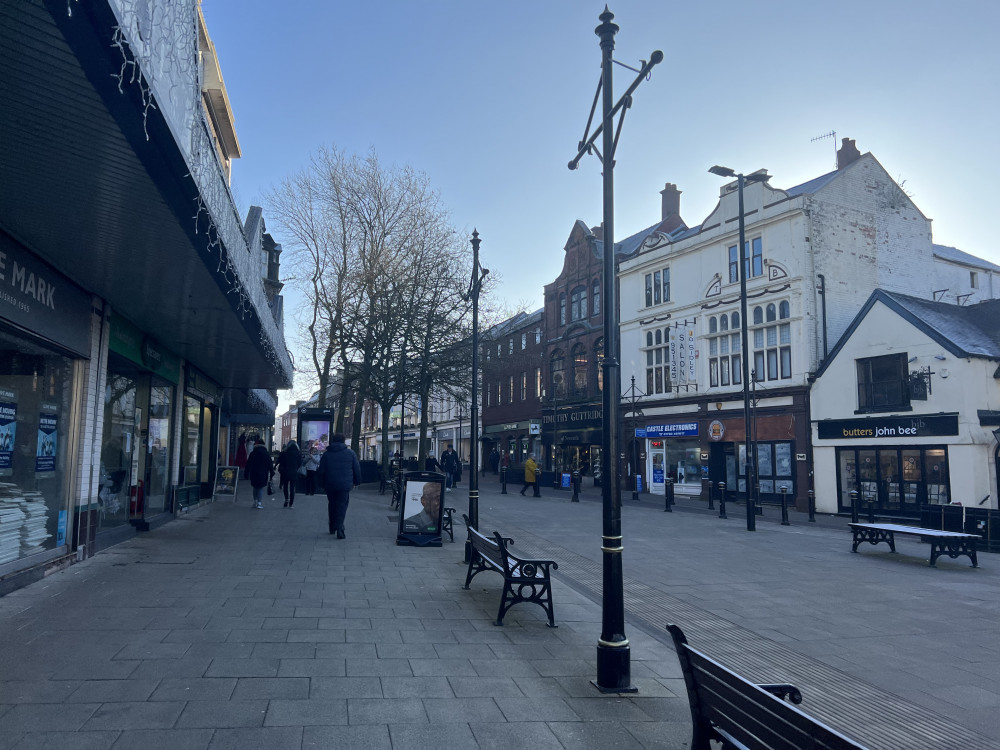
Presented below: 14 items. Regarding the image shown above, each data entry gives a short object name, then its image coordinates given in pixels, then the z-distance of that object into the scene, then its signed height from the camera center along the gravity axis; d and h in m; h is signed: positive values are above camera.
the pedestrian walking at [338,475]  12.59 -0.41
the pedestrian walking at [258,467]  17.66 -0.39
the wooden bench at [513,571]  7.04 -1.21
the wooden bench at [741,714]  2.54 -1.05
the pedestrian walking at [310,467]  23.98 -0.51
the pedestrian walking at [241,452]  23.67 -0.03
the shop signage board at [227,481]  22.30 -0.93
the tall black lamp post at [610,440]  5.14 +0.10
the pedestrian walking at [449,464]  28.70 -0.46
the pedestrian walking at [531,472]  27.77 -0.74
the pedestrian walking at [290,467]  19.55 -0.43
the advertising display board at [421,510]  12.54 -1.00
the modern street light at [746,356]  17.06 +2.47
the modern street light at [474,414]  11.51 +0.65
